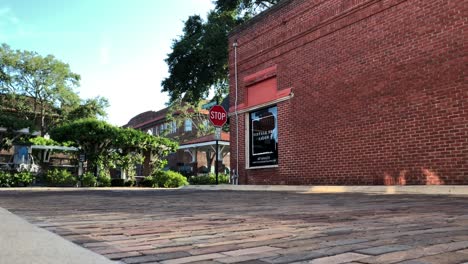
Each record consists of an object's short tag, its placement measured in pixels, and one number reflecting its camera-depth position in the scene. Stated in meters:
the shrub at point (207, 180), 19.25
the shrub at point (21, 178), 17.58
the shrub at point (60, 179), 19.73
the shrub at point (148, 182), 20.32
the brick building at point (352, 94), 7.85
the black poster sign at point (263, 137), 12.17
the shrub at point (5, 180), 17.08
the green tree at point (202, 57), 20.28
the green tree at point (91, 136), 19.94
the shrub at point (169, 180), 19.70
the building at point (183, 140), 30.66
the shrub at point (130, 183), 20.89
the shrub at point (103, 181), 19.81
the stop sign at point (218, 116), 13.05
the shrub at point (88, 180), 19.28
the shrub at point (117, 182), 20.70
